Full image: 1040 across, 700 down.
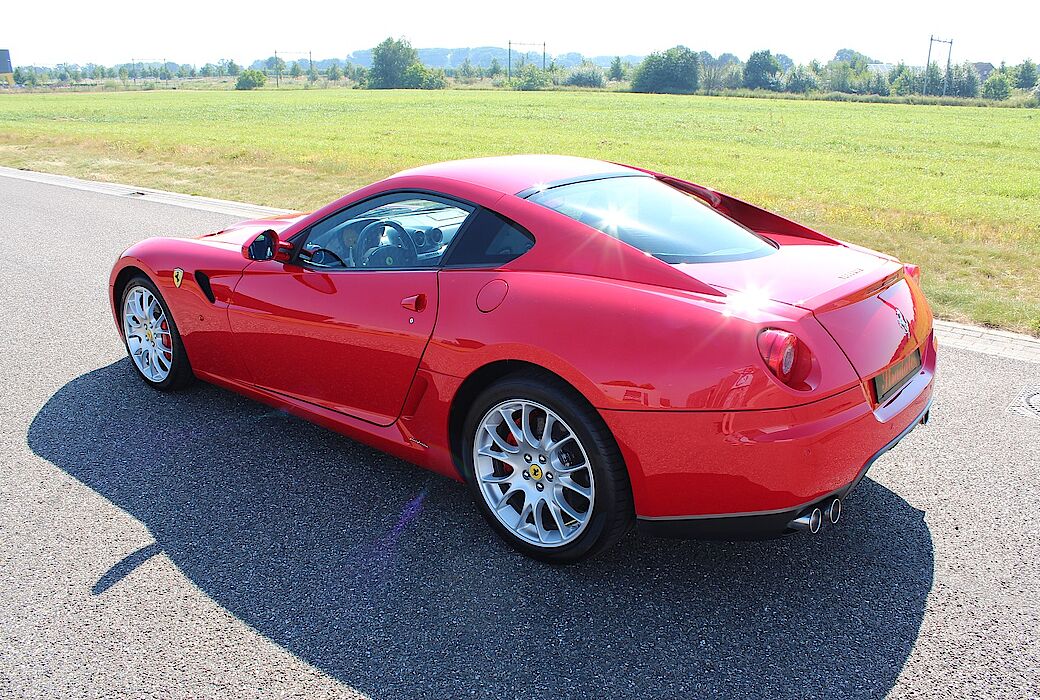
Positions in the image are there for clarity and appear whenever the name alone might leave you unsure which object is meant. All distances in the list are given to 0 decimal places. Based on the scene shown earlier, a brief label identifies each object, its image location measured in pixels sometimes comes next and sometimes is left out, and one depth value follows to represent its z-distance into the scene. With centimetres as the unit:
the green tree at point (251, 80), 11356
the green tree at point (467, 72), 14762
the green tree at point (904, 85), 10781
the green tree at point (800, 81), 10969
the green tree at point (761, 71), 10969
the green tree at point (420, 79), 11725
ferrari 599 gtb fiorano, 275
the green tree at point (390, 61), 12012
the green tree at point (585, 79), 12000
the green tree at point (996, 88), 10106
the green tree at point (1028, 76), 12050
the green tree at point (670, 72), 10469
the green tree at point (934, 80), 10475
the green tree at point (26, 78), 16050
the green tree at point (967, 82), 10269
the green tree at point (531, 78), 10531
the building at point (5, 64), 13725
